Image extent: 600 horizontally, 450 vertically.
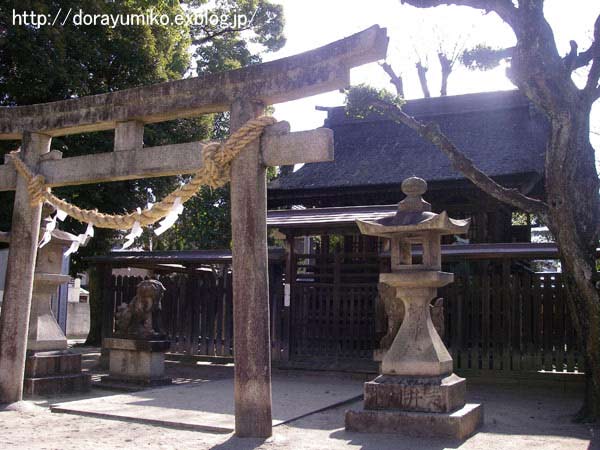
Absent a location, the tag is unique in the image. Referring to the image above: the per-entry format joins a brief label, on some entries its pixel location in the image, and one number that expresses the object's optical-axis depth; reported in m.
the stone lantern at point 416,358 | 6.32
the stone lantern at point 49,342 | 8.71
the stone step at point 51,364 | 8.71
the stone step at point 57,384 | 8.55
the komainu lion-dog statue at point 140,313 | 10.57
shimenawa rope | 5.71
